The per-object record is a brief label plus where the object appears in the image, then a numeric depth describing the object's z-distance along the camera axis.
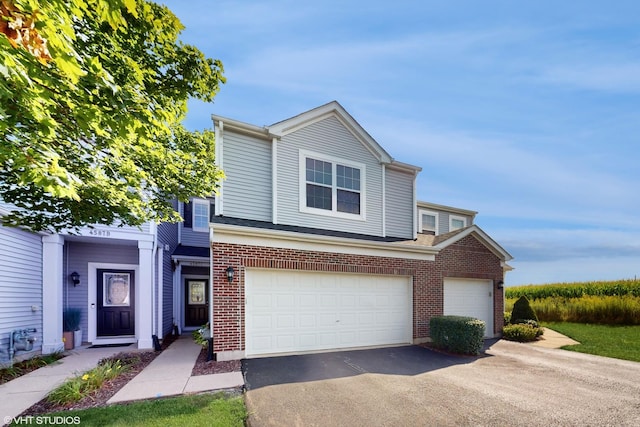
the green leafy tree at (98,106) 2.90
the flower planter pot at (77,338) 9.87
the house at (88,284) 8.19
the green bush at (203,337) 8.62
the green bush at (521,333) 11.63
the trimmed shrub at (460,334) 9.13
